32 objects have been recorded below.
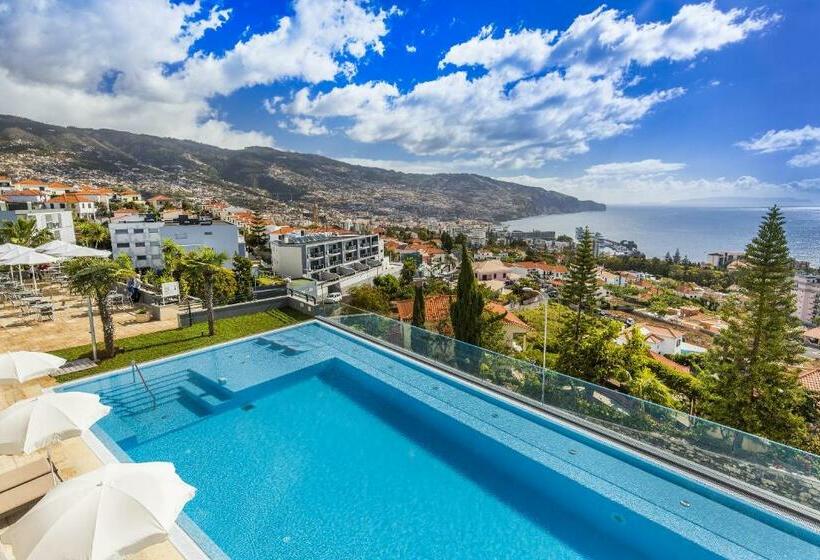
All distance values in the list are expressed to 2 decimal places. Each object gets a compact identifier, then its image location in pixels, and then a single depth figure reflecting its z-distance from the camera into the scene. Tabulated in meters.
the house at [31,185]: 64.25
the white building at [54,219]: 36.09
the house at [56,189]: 67.25
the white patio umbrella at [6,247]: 12.11
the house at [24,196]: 52.22
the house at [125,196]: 79.60
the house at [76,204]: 58.44
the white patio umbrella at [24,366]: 6.08
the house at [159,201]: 84.53
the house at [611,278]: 75.81
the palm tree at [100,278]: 9.50
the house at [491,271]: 68.88
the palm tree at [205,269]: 11.96
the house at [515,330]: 27.69
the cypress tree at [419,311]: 22.23
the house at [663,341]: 33.03
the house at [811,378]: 17.55
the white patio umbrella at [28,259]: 11.14
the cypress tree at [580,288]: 17.44
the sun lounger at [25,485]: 4.71
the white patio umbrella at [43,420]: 4.42
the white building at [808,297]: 50.69
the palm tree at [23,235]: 18.53
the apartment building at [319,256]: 49.03
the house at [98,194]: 69.31
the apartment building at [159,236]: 45.06
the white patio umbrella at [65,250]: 10.82
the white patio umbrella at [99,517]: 3.04
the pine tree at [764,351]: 11.98
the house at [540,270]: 76.69
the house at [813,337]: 40.72
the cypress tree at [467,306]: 16.89
